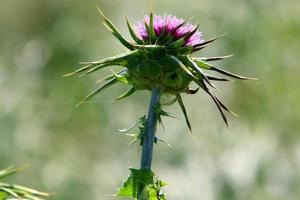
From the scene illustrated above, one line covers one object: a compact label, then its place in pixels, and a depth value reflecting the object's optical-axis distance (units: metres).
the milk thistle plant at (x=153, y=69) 6.54
